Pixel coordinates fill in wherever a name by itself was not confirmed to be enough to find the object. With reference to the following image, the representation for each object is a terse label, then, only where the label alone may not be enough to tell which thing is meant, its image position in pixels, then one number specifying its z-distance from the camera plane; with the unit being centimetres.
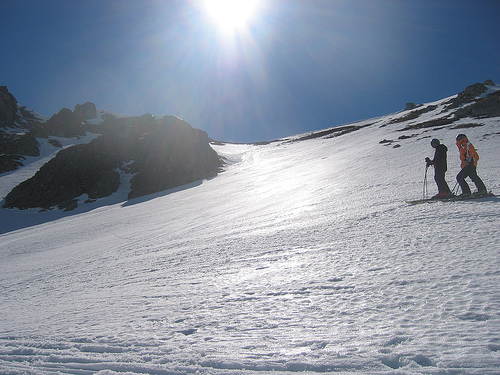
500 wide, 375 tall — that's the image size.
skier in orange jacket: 705
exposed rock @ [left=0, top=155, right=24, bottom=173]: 5147
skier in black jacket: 784
